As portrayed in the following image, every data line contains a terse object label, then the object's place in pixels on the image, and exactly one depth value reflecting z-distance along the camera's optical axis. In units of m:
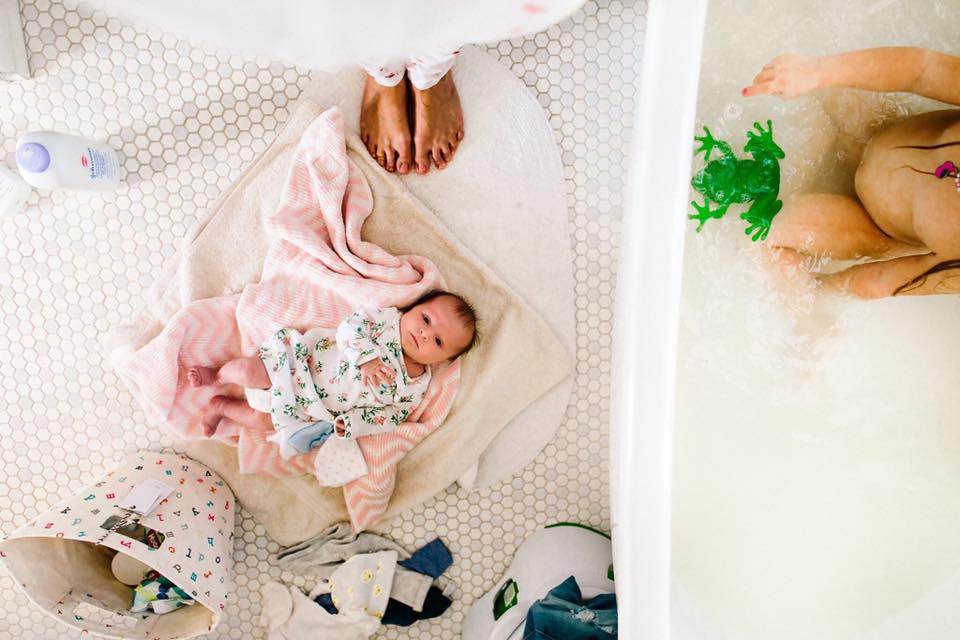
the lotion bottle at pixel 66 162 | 1.22
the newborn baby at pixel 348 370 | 1.32
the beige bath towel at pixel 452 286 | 1.40
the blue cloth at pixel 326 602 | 1.44
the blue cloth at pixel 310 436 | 1.35
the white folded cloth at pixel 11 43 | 1.33
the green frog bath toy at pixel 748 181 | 1.19
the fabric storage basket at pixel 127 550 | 1.17
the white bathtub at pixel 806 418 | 1.17
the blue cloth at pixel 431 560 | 1.46
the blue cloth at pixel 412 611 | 1.43
